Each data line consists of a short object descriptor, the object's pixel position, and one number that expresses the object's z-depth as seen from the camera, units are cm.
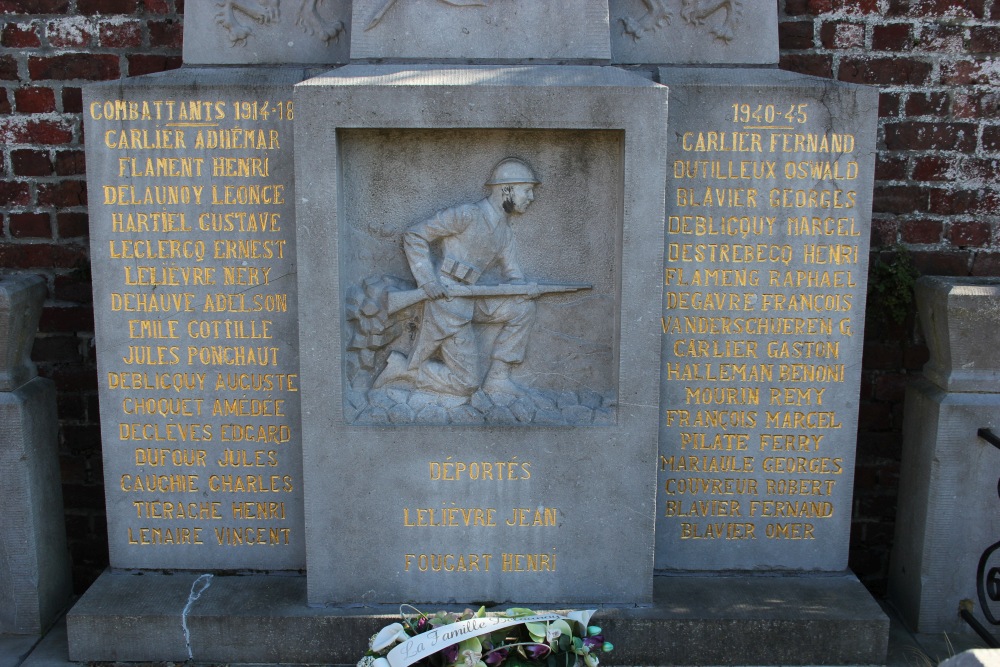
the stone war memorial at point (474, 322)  340
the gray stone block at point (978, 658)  229
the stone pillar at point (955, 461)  361
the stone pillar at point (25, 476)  361
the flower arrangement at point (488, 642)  312
